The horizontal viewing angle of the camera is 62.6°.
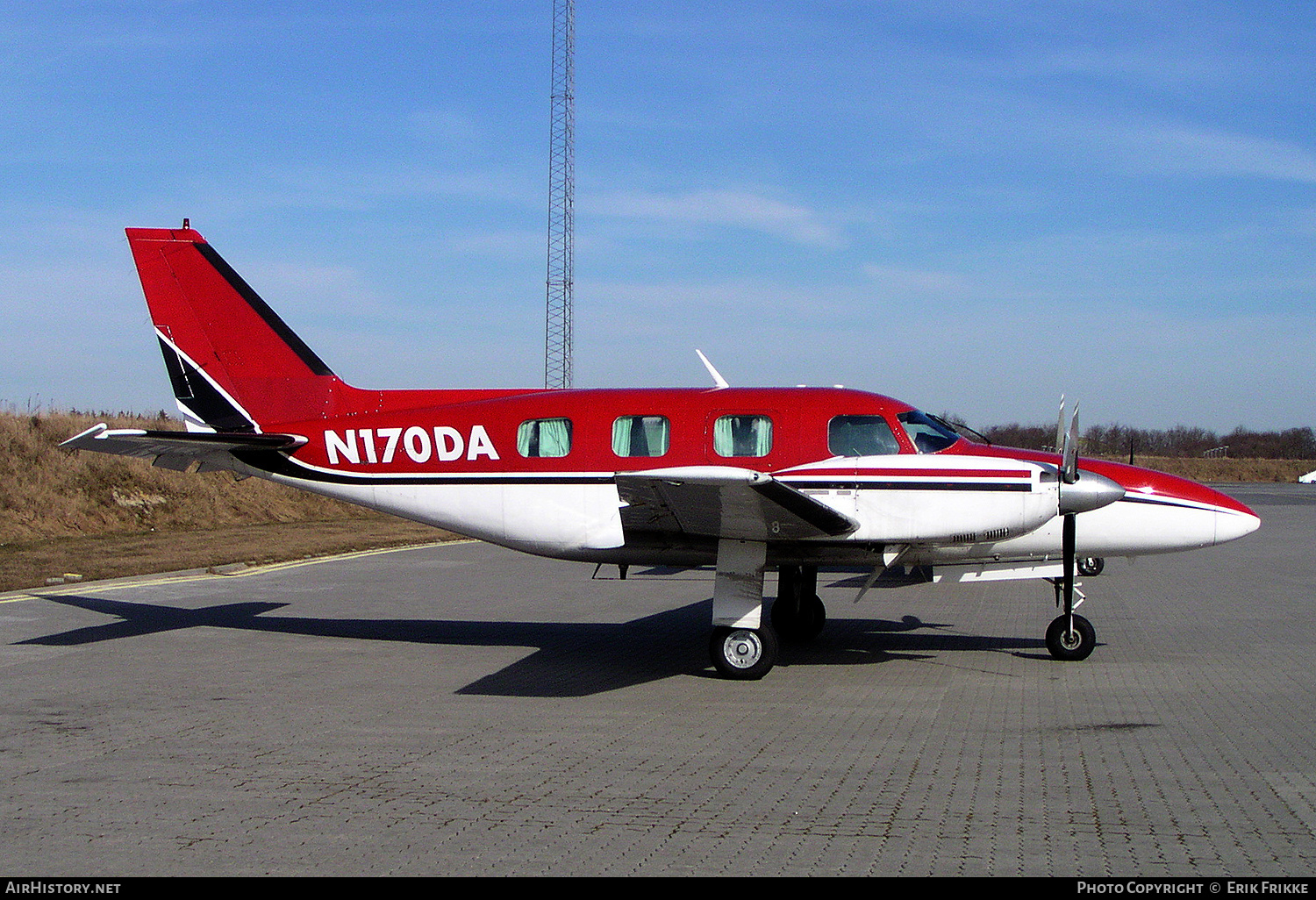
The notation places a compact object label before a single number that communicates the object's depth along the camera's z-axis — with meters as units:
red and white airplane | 10.64
